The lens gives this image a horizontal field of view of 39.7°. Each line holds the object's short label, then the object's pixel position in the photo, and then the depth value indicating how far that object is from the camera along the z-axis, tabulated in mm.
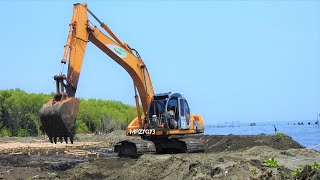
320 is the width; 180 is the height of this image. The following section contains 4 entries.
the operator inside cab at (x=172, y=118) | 19328
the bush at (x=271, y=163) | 10811
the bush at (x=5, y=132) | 69550
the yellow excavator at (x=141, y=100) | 17250
